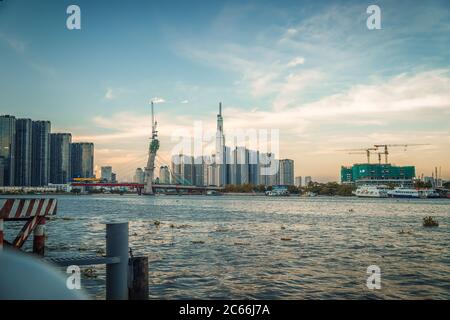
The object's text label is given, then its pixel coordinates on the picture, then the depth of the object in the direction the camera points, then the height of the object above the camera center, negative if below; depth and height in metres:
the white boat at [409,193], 197.38 -9.40
